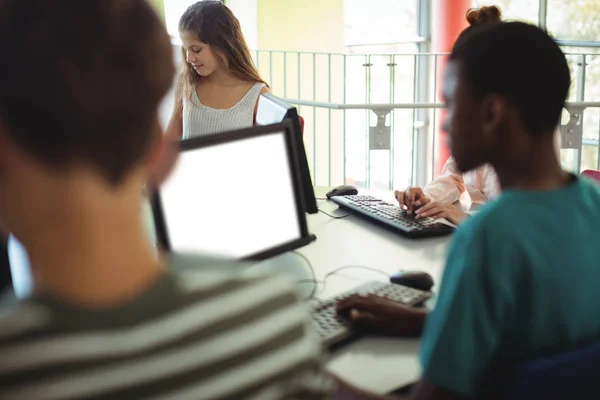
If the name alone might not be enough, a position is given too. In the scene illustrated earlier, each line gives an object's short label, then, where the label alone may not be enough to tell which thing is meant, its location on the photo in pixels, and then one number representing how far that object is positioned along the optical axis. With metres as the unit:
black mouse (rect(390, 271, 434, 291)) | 1.44
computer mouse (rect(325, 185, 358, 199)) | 2.21
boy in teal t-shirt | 0.96
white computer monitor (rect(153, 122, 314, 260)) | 1.35
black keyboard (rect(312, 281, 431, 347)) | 1.24
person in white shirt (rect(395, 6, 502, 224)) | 1.92
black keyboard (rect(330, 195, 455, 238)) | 1.81
